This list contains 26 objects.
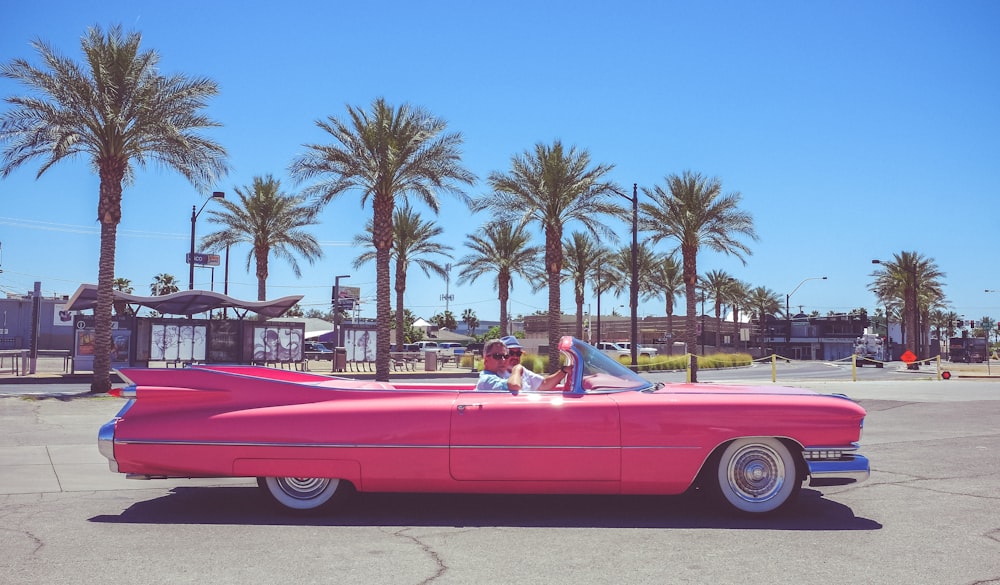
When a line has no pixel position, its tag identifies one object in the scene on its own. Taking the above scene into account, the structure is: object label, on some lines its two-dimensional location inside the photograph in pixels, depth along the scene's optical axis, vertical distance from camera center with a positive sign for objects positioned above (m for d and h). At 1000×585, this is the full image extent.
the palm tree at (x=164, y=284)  66.21 +4.14
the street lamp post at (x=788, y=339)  90.56 +0.63
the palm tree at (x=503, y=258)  41.41 +4.18
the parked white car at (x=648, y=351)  56.39 -0.57
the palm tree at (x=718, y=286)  66.50 +4.71
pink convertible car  5.40 -0.66
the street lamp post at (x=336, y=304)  42.52 +1.82
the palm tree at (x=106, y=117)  19.67 +5.30
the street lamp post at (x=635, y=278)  29.25 +2.42
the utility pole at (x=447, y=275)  40.31 +3.18
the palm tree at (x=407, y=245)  39.31 +4.52
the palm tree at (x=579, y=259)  46.06 +4.65
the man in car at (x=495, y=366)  6.15 -0.20
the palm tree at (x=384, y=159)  25.39 +5.58
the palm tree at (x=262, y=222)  34.81 +4.91
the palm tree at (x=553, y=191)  30.22 +5.55
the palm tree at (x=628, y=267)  52.00 +4.82
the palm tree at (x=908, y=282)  60.33 +4.90
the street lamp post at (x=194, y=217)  32.44 +4.67
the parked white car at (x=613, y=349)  48.64 -0.46
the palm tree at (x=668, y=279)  55.44 +4.37
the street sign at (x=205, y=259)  33.84 +3.20
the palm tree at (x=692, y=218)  34.03 +5.23
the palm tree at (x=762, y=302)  80.54 +4.31
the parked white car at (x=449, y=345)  79.18 -0.53
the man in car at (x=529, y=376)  6.35 -0.28
